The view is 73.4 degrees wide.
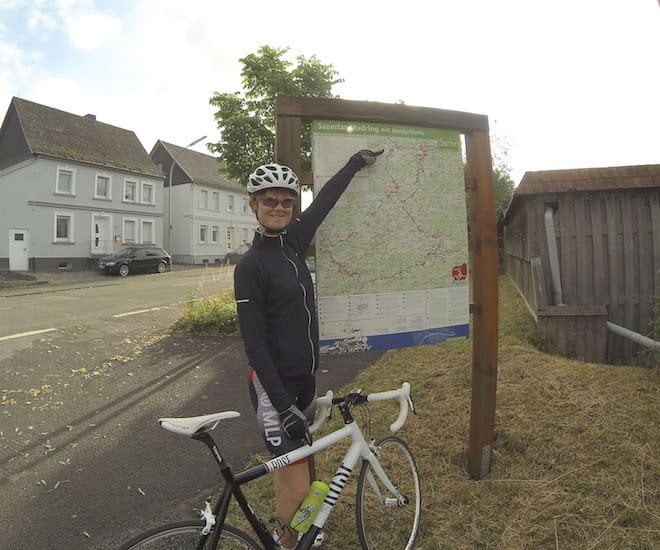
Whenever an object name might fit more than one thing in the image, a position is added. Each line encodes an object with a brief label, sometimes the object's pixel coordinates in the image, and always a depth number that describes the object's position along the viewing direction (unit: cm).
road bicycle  175
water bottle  214
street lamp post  3503
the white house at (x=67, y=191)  2402
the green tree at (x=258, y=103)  1098
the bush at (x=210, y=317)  873
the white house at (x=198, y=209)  3538
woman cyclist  204
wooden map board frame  297
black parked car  2372
